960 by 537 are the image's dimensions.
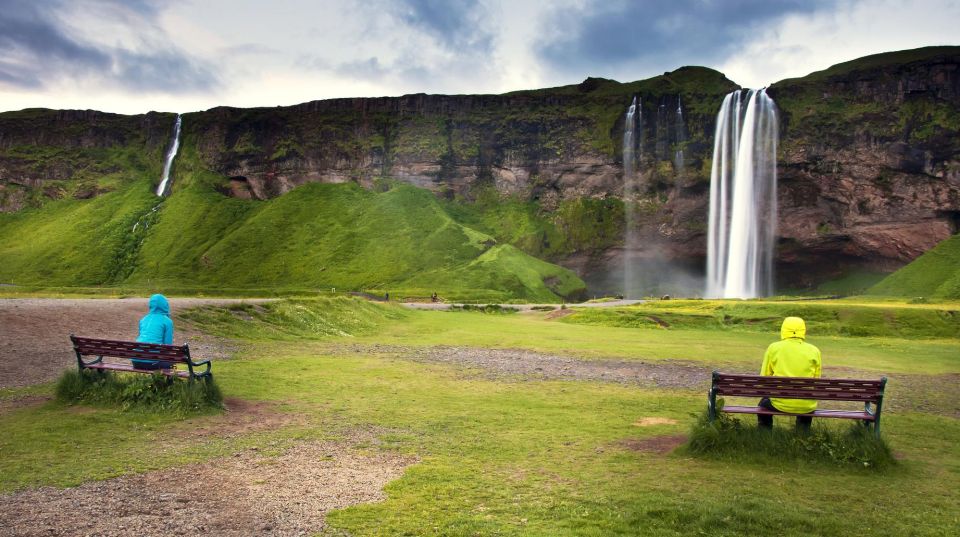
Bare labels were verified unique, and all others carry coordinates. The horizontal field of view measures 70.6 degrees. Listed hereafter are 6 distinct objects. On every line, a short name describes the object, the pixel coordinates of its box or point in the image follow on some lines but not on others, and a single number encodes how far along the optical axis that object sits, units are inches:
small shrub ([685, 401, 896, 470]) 375.6
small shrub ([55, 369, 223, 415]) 494.3
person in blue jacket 551.8
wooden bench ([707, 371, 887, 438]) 386.3
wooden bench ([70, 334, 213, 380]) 496.1
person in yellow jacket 412.5
